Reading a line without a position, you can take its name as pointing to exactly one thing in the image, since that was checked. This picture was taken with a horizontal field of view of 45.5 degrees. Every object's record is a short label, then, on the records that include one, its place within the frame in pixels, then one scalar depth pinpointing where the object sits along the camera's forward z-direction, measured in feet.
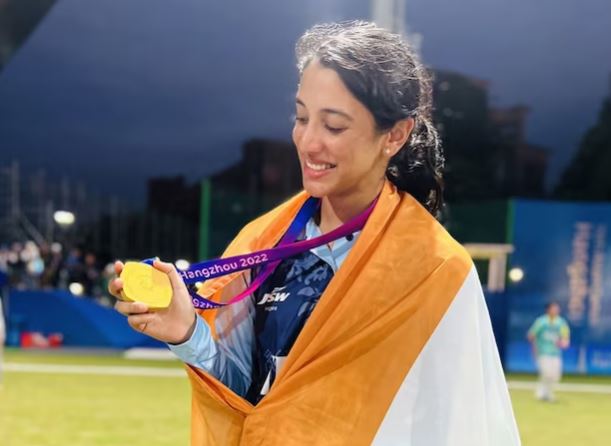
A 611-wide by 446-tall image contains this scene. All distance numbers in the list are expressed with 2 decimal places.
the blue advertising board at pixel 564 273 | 40.96
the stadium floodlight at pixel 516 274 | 41.22
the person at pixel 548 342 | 30.89
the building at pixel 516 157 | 75.82
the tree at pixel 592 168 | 76.89
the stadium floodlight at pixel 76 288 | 55.37
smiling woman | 3.95
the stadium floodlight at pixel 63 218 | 73.36
